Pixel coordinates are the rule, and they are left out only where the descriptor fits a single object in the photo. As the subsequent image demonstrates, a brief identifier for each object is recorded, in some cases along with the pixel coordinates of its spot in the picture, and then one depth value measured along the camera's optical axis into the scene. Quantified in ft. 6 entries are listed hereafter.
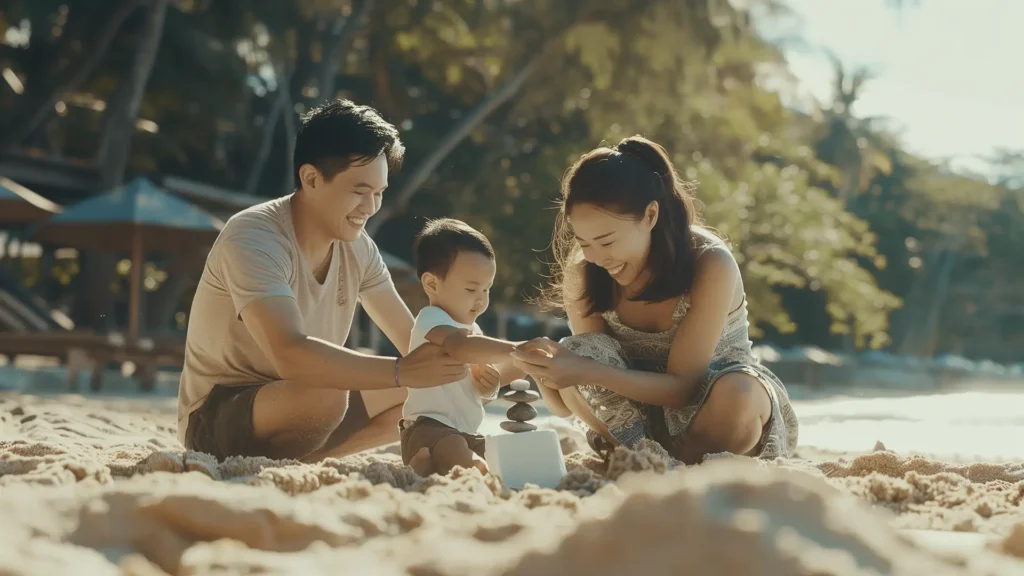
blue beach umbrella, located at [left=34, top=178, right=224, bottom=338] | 37.73
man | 10.78
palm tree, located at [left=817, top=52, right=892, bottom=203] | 115.03
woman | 11.62
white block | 9.85
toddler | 11.14
